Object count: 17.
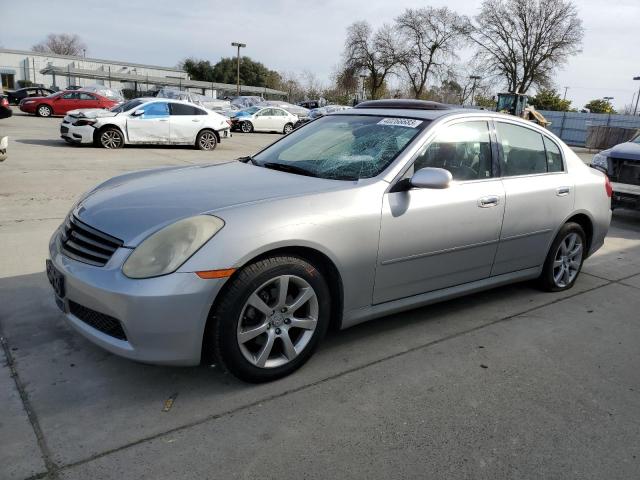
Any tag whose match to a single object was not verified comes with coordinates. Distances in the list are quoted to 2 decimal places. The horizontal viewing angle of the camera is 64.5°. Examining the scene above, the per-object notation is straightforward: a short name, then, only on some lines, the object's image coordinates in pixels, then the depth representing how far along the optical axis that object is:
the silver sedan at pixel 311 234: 2.50
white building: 56.38
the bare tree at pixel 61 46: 84.94
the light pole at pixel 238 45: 47.89
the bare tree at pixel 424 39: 49.94
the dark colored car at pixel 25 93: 29.92
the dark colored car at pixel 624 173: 7.64
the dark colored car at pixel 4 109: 13.32
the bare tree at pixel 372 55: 51.22
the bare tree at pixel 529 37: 45.62
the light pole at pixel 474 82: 48.62
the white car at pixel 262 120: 25.05
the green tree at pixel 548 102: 55.33
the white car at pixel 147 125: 13.44
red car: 24.09
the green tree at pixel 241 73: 82.38
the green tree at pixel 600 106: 58.94
